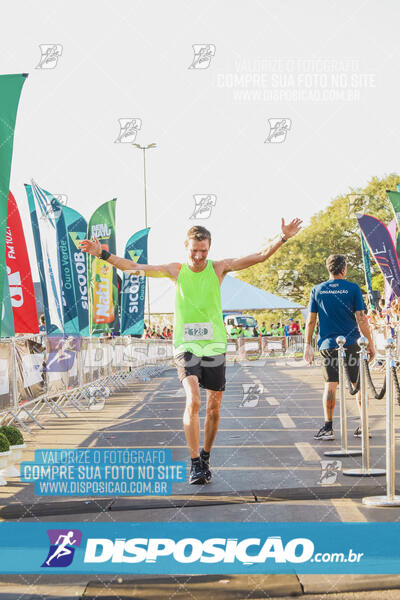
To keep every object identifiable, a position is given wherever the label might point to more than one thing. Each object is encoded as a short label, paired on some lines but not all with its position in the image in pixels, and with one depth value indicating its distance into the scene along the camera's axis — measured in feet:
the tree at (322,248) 183.32
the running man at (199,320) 21.25
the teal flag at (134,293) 73.31
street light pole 164.01
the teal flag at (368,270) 74.84
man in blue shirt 27.58
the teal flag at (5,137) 21.81
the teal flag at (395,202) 62.89
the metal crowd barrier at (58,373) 32.63
